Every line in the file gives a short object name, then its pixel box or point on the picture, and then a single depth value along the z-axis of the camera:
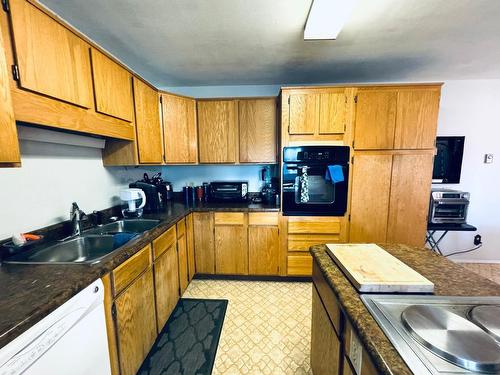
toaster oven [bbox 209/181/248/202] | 2.68
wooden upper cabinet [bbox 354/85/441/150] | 2.11
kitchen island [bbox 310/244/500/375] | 0.58
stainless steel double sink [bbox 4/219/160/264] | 1.21
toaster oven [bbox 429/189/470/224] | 2.34
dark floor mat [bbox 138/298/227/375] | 1.46
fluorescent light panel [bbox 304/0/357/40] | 1.28
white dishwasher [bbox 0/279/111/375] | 0.65
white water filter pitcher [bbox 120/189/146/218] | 1.92
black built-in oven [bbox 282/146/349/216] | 2.20
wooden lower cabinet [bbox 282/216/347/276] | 2.32
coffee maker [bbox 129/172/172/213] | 2.12
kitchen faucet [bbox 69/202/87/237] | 1.50
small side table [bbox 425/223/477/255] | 2.29
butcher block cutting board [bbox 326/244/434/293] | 0.81
